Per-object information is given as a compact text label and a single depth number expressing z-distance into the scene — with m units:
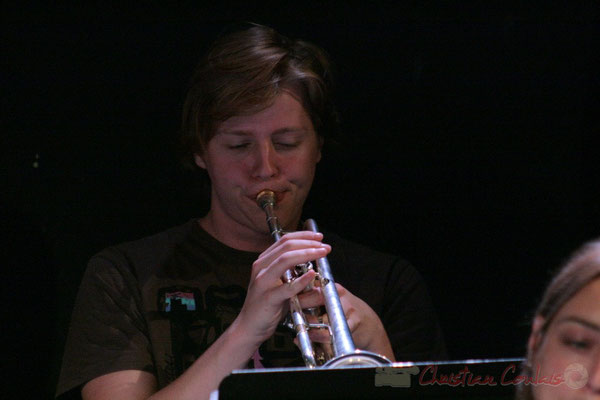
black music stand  5.44
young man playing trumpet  5.78
